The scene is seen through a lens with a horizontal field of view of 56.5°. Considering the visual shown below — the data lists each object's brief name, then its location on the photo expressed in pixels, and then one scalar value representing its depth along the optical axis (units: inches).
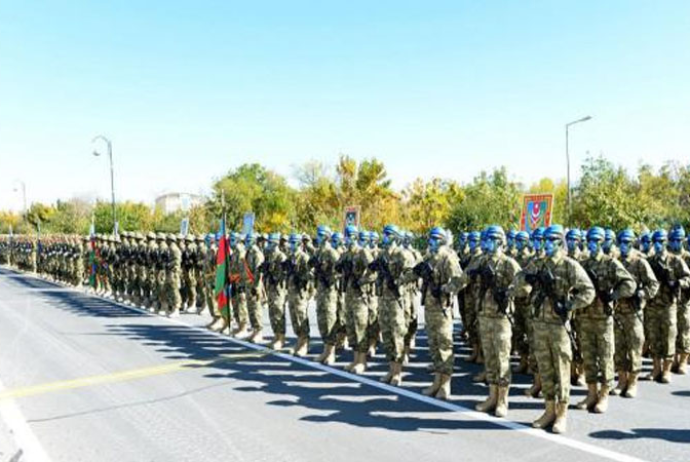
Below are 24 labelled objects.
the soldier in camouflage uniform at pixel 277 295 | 466.6
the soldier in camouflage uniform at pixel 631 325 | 327.0
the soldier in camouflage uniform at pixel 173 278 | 668.1
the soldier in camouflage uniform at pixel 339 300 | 428.0
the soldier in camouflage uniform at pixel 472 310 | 418.6
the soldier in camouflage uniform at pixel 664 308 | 360.2
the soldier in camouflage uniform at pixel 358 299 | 390.0
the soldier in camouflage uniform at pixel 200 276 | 683.4
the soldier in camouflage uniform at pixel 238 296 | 526.3
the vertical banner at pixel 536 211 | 597.0
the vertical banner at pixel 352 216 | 783.7
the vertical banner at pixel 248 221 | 686.1
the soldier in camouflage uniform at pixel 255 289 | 499.8
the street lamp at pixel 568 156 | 1336.1
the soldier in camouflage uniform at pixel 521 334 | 380.4
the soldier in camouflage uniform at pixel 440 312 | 323.3
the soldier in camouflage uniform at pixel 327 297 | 418.8
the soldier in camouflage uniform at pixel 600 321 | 295.7
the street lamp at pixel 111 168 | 1386.6
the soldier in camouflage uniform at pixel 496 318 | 292.4
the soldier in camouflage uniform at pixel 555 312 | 270.1
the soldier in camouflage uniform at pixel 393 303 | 355.6
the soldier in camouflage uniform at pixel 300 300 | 443.2
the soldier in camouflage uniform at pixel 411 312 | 408.8
